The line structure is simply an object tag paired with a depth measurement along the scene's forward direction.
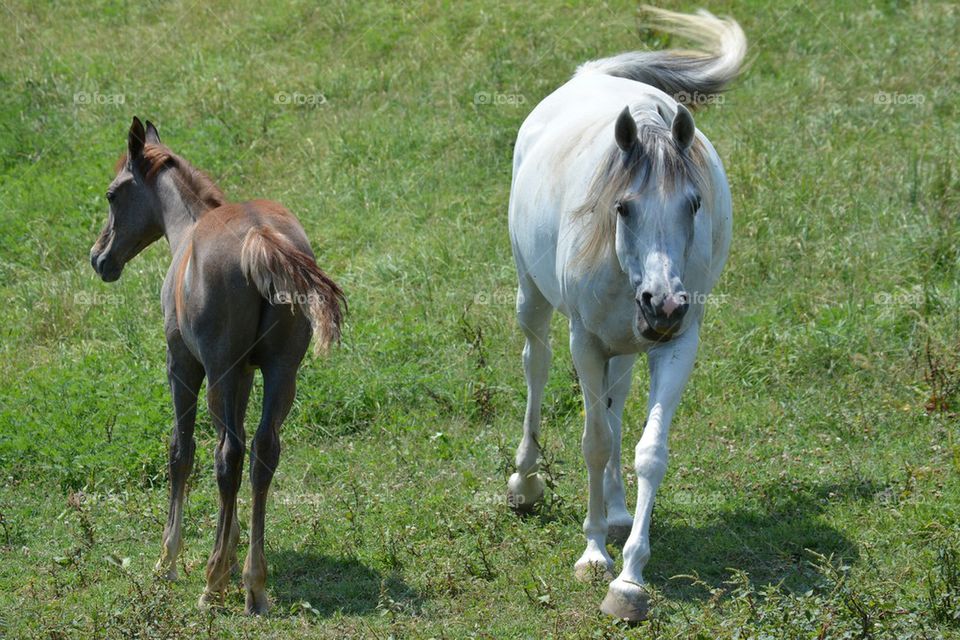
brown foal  10.36
